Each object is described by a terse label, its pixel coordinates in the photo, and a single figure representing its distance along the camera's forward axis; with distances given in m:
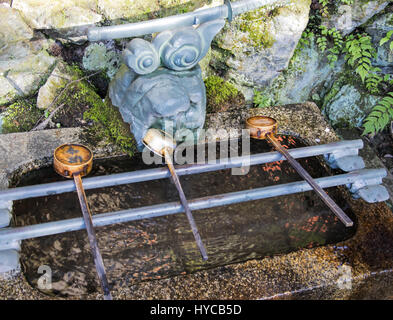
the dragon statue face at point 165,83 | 2.92
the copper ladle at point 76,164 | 2.56
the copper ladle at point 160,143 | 3.06
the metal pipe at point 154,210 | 2.47
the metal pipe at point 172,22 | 2.78
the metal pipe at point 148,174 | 2.67
